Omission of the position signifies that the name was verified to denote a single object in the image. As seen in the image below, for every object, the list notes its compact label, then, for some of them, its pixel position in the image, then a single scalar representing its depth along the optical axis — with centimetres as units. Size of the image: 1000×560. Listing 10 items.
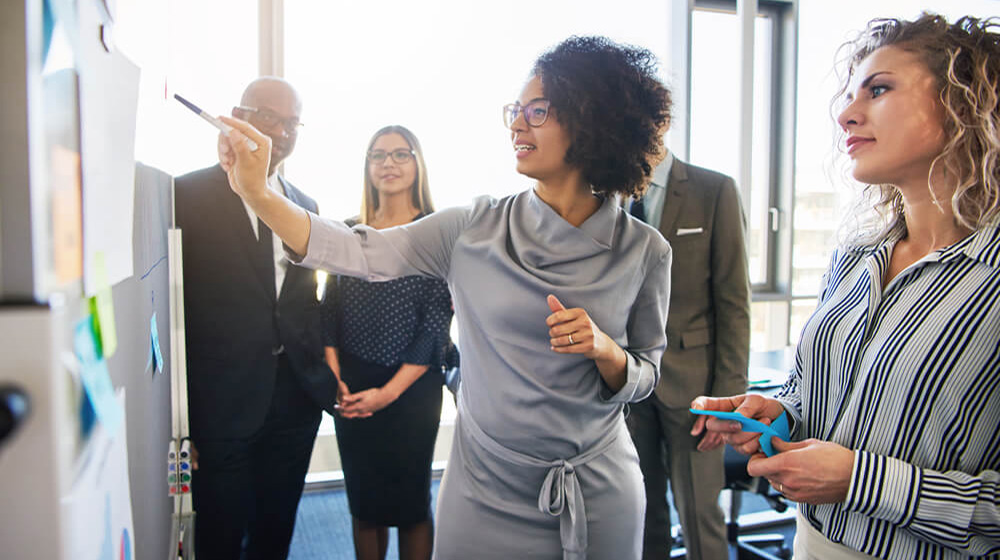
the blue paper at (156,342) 94
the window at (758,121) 390
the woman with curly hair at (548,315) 115
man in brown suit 188
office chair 231
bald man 158
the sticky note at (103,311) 46
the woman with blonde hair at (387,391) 194
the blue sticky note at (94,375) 40
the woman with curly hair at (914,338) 86
